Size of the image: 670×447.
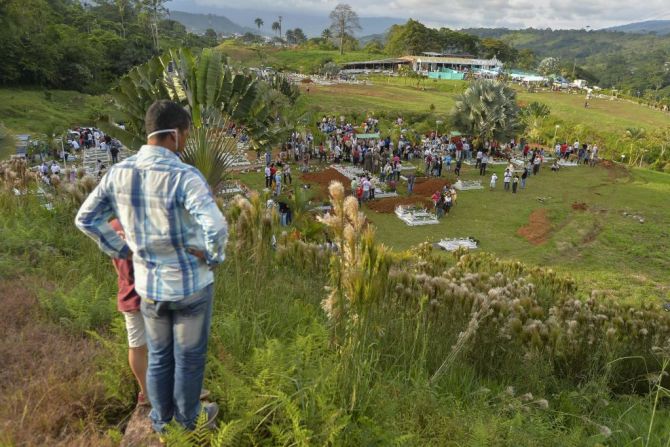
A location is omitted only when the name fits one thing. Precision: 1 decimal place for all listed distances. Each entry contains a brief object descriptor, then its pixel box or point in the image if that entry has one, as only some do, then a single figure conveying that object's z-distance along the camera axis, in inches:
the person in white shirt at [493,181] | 819.3
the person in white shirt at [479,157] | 937.5
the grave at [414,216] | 644.1
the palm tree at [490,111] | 1015.0
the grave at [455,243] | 551.1
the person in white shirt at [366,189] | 715.4
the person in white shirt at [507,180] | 819.4
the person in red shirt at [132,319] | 96.7
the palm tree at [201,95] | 353.4
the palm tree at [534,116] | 1353.6
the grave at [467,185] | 822.9
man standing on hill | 83.7
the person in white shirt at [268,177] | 740.3
